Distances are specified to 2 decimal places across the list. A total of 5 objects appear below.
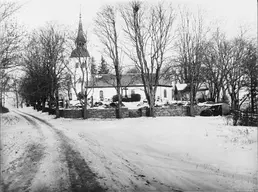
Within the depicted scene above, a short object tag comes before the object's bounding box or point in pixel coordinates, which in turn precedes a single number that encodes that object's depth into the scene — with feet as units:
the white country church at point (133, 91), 150.20
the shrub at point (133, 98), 136.90
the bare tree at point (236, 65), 73.50
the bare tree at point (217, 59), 79.56
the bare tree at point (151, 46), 47.80
